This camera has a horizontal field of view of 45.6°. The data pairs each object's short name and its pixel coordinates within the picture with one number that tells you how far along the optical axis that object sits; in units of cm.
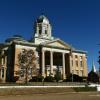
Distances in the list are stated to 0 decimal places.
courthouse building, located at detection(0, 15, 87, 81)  4035
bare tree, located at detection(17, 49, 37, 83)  3561
